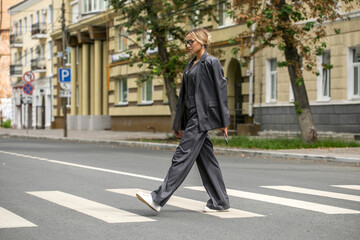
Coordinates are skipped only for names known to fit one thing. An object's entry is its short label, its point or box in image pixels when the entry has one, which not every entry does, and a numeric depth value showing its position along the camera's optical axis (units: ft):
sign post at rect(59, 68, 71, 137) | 107.24
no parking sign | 122.01
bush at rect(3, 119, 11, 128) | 217.97
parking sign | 107.76
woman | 23.17
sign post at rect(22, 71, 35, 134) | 120.98
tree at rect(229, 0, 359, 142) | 62.18
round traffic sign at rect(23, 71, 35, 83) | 120.53
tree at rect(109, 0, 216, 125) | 80.53
